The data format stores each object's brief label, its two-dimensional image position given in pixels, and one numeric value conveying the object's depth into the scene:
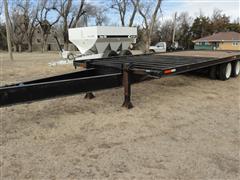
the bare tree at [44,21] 31.52
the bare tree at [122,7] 28.45
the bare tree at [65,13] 22.76
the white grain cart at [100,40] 10.23
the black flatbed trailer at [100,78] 2.77
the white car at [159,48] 23.28
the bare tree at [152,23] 18.03
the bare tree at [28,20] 34.40
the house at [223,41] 25.06
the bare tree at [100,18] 35.02
